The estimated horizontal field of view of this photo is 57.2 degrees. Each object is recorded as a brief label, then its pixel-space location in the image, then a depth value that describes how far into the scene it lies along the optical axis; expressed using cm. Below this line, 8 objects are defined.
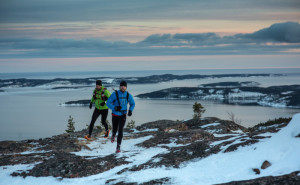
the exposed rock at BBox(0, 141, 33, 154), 1320
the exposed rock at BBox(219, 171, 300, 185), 572
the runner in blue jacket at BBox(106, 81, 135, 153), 1169
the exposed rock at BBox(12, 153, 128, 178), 914
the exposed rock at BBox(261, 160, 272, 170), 684
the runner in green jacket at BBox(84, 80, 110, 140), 1383
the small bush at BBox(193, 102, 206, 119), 4642
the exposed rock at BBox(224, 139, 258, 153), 869
